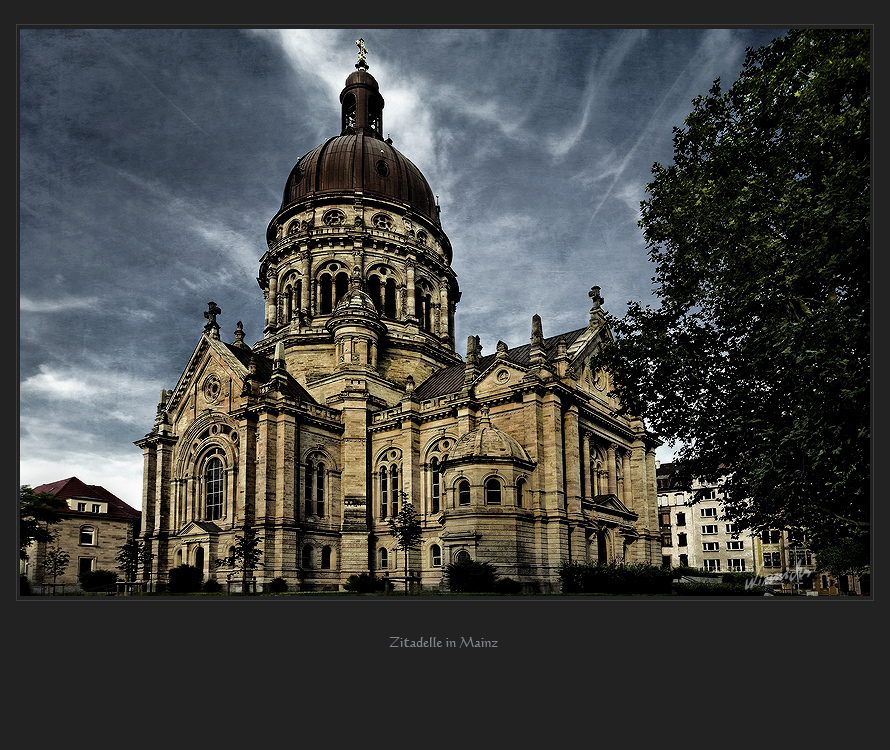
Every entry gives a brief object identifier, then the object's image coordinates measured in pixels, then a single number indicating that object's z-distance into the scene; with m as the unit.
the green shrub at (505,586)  32.41
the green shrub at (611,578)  33.47
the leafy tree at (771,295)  15.75
